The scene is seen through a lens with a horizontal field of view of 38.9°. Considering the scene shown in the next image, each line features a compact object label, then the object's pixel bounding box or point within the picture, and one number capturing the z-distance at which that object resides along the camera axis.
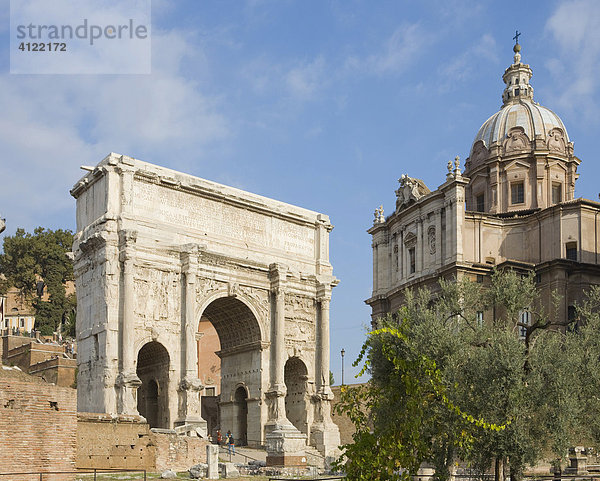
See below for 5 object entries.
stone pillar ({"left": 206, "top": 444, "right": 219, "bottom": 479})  27.52
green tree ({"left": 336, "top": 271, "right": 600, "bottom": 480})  15.28
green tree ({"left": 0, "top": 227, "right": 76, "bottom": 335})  75.12
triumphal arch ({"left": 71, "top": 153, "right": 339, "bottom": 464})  35.59
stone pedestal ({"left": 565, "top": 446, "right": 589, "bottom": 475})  30.41
